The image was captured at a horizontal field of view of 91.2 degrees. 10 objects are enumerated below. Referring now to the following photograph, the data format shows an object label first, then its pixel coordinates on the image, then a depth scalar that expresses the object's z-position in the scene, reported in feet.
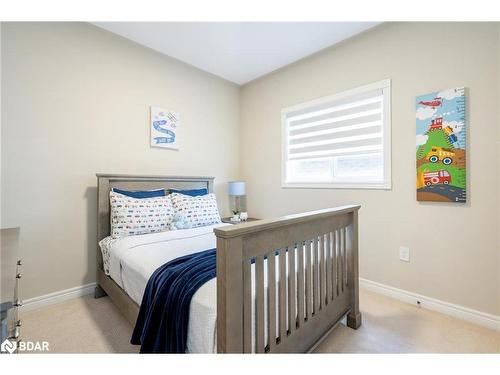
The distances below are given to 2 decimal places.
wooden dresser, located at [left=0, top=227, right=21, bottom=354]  2.38
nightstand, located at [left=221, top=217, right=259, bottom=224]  9.86
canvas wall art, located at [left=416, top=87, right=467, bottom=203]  6.09
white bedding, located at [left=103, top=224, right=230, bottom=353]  3.37
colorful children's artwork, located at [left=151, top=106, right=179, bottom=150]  9.00
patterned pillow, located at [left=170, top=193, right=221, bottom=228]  8.00
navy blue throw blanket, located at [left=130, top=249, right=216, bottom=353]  3.60
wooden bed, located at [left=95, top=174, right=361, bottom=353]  3.13
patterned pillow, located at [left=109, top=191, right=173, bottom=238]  6.98
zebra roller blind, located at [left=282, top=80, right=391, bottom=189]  7.66
